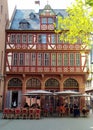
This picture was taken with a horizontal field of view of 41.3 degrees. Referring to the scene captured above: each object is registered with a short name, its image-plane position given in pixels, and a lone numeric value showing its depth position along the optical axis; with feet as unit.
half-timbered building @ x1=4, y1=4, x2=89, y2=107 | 50.62
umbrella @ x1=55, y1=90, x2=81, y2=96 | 38.58
